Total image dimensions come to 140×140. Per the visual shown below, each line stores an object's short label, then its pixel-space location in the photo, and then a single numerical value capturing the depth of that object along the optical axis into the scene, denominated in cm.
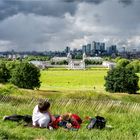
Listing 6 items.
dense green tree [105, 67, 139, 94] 5393
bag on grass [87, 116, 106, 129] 976
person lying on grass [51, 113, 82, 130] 977
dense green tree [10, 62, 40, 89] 5753
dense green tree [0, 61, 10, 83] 6387
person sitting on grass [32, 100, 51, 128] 980
